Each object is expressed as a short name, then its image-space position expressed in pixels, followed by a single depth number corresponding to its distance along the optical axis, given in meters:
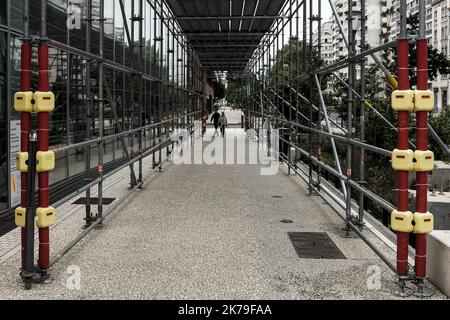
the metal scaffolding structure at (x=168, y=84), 4.50
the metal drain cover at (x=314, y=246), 5.62
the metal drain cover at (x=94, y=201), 8.47
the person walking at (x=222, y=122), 25.94
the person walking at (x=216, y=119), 27.27
